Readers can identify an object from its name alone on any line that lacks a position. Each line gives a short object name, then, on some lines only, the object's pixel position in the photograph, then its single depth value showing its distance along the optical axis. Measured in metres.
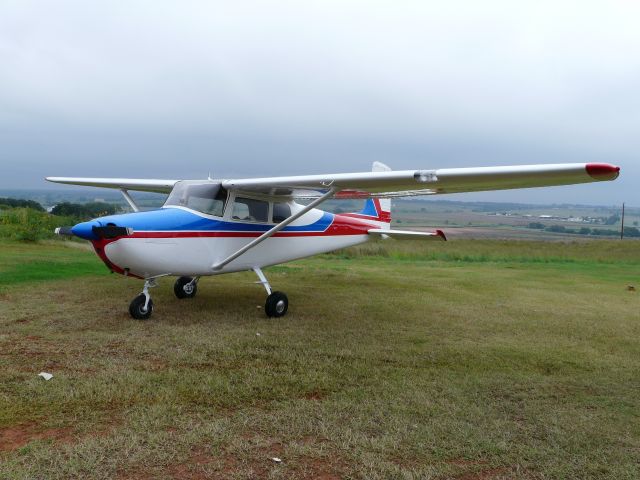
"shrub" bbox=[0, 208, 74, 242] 18.17
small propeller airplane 6.41
